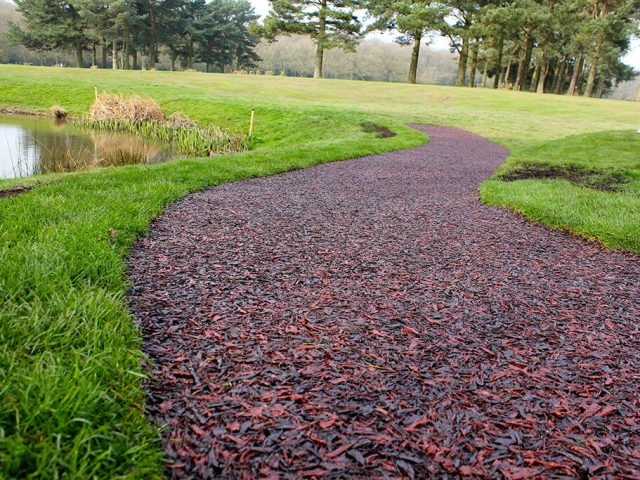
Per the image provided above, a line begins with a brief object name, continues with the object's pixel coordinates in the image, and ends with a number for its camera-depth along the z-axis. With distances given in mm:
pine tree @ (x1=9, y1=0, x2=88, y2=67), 50250
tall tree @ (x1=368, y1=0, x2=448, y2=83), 41406
